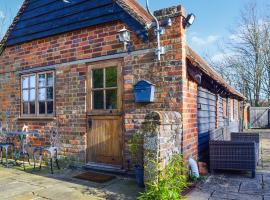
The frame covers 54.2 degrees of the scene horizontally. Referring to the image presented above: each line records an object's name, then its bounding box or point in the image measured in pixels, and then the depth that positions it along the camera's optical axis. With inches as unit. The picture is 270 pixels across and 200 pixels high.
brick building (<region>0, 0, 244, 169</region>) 199.5
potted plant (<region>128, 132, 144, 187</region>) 183.3
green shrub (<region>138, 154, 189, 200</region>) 146.5
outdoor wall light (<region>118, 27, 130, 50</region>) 210.1
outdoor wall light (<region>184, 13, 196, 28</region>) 193.1
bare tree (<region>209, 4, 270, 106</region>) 987.9
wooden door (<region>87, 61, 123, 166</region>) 222.2
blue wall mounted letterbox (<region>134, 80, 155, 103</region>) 198.8
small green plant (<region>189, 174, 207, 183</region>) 195.0
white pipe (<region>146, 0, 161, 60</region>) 194.2
